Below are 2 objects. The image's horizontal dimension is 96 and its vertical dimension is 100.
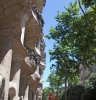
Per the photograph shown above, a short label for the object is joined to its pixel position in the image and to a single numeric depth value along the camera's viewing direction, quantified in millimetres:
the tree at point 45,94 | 34130
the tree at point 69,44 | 9551
